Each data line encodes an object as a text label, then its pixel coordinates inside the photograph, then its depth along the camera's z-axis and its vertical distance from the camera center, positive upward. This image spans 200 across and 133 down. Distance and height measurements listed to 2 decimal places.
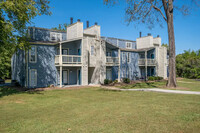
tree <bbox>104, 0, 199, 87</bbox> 18.75 +5.73
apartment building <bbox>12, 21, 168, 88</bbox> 19.91 +1.33
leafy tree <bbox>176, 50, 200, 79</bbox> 33.09 +0.90
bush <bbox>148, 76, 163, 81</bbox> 28.54 -1.68
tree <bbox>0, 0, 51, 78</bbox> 12.97 +4.39
